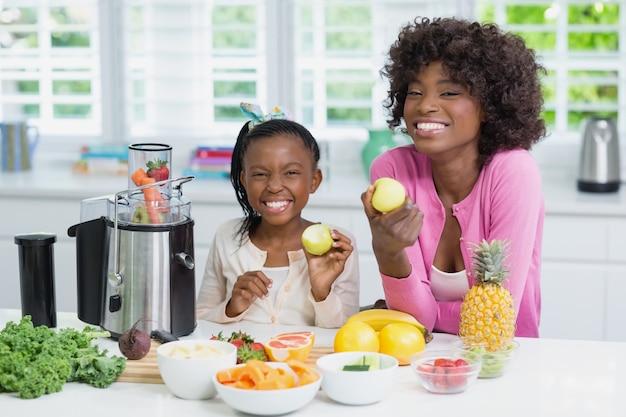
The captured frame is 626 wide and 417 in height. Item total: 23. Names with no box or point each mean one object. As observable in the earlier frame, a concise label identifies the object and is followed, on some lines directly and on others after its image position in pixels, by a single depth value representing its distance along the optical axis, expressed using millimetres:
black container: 1949
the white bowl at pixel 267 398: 1468
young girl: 2133
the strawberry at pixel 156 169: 1941
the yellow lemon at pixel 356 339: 1728
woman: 2088
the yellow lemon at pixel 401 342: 1735
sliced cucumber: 1582
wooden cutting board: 1682
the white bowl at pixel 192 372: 1556
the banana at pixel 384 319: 1886
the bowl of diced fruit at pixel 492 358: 1656
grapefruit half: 1675
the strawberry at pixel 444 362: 1597
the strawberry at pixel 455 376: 1575
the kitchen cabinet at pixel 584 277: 3193
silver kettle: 3389
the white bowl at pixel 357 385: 1529
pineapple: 1714
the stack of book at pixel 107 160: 3795
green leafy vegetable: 1581
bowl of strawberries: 1579
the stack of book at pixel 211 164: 3684
